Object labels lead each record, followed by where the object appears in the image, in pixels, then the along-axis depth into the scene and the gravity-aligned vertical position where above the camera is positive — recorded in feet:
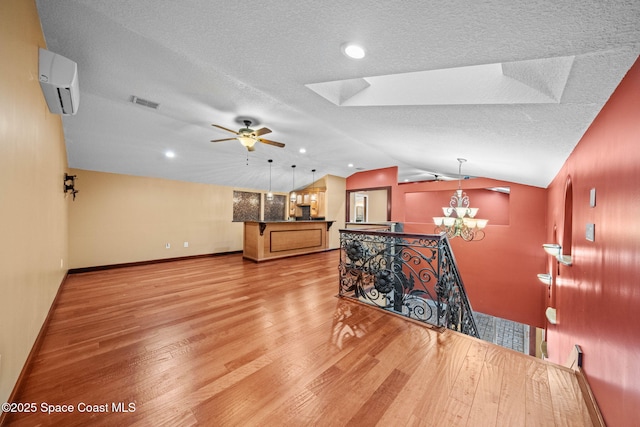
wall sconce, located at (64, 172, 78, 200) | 11.58 +1.39
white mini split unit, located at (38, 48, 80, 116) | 5.89 +3.43
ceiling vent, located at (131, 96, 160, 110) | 9.68 +4.57
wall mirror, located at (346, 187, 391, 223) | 35.45 +0.83
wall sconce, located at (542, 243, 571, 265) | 7.74 -1.46
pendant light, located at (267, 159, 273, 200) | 25.02 +1.65
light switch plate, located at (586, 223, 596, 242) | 5.21 -0.41
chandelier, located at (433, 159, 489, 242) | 11.64 -0.46
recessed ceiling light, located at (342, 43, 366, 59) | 4.42 +3.19
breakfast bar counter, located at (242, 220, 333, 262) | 18.85 -2.55
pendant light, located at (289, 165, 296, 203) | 23.80 +2.91
